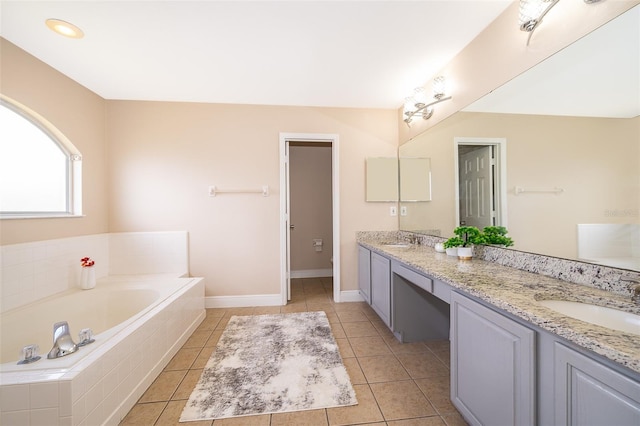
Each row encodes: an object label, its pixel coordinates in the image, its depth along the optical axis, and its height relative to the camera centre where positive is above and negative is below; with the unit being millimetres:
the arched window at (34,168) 1815 +418
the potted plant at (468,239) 1729 -208
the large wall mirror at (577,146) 981 +320
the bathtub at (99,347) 1047 -816
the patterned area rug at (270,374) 1418 -1148
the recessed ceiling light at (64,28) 1600 +1304
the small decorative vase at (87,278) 2195 -600
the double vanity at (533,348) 653 -475
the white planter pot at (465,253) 1731 -309
